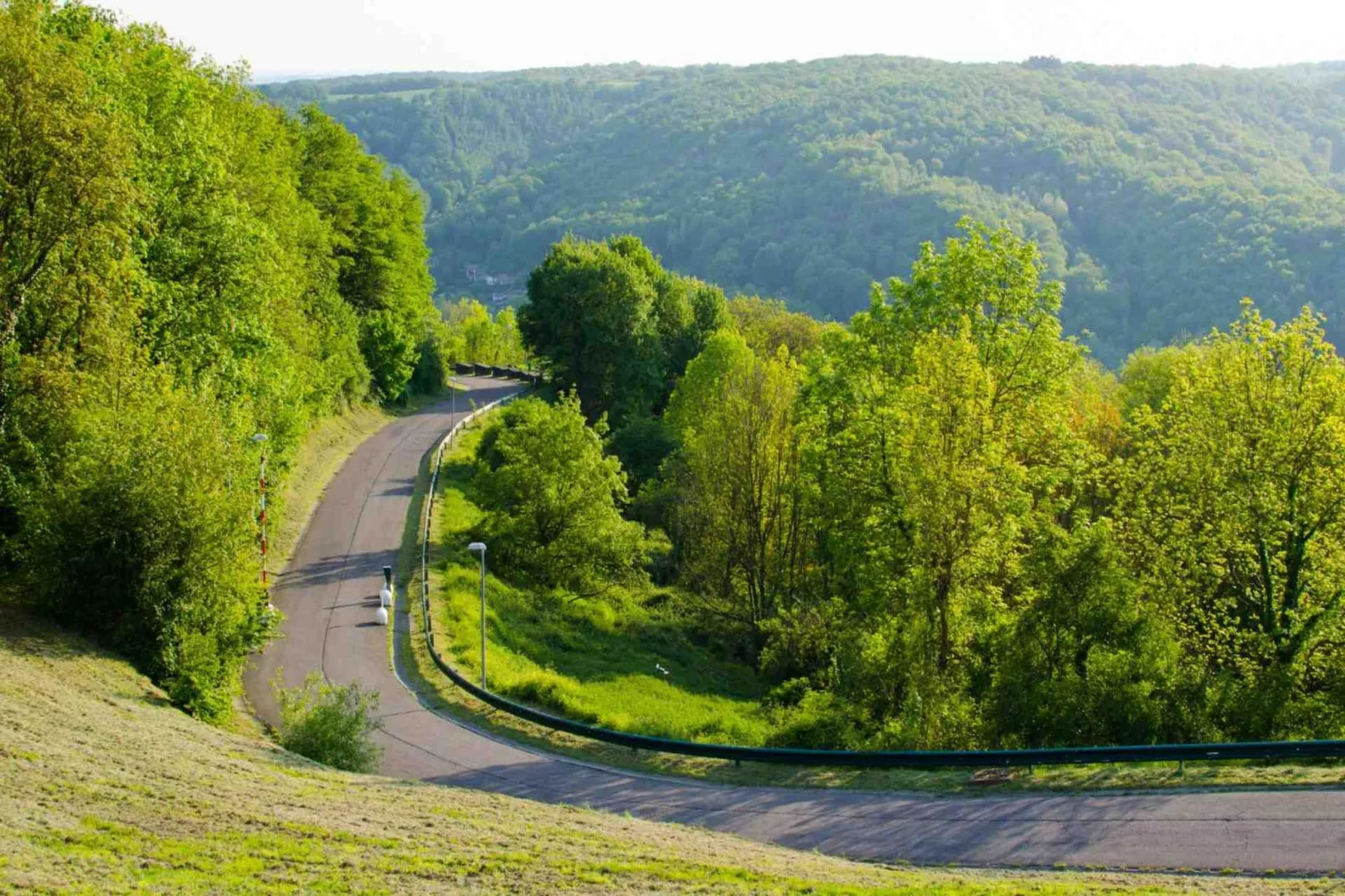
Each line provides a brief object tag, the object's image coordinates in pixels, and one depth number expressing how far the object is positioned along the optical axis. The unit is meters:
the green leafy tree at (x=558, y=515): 45.38
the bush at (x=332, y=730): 25.25
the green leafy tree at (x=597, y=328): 73.38
